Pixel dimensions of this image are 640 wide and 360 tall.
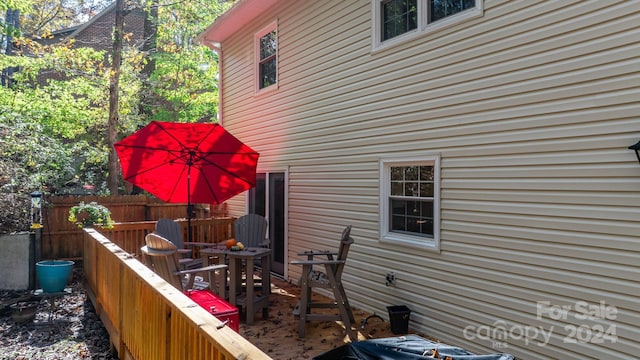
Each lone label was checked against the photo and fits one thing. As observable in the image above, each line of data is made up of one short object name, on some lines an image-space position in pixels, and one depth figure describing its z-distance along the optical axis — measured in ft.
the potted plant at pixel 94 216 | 23.22
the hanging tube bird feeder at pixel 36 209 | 22.33
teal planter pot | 19.48
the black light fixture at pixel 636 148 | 9.45
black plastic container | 15.43
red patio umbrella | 20.29
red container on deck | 11.47
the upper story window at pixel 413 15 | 14.42
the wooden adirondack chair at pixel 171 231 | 21.65
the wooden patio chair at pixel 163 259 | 13.52
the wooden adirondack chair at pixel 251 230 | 22.45
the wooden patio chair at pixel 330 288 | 15.25
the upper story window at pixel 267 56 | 26.91
